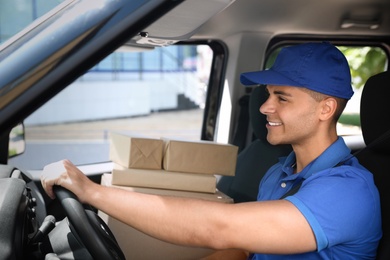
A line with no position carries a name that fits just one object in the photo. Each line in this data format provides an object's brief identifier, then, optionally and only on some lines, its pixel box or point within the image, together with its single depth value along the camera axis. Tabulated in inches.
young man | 57.2
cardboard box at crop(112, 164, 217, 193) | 95.6
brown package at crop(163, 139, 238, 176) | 96.8
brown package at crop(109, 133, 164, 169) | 95.3
